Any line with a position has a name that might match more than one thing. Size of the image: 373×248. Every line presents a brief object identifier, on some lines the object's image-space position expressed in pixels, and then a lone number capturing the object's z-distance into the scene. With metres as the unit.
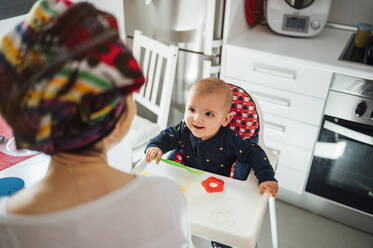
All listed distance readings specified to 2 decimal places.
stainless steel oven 1.66
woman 0.52
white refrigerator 1.86
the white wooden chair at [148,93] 1.78
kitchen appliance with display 1.92
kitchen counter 1.64
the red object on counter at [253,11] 2.05
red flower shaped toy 1.11
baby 1.21
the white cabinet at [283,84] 1.76
